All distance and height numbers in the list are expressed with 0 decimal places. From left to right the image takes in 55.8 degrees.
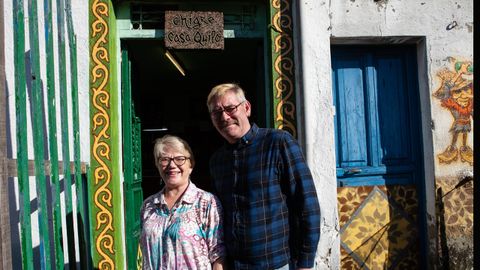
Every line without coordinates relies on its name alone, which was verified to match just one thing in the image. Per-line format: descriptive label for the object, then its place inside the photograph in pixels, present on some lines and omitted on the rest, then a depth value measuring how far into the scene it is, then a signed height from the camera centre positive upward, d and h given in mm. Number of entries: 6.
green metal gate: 2322 -9
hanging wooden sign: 4079 +1040
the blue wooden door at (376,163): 4133 -251
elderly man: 2287 -281
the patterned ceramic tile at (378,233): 4125 -884
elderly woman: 2333 -402
